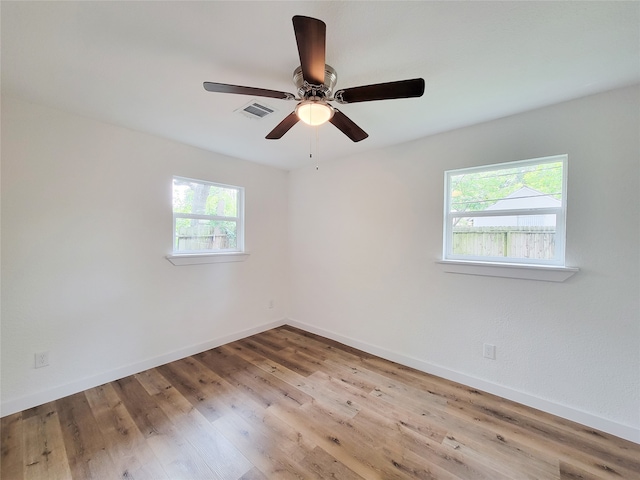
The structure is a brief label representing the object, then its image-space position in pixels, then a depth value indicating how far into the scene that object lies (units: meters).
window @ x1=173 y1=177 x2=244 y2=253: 2.84
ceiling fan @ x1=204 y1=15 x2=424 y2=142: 1.01
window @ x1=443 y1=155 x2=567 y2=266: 1.99
